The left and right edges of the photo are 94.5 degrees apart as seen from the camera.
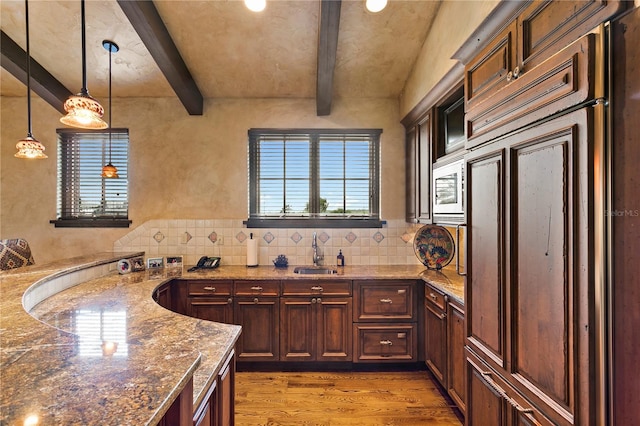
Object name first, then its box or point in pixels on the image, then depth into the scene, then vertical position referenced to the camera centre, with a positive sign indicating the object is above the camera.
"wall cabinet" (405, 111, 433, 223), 2.78 +0.47
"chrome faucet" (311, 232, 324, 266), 3.31 -0.43
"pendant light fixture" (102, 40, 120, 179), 2.72 +0.47
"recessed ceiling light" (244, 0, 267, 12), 2.15 +1.56
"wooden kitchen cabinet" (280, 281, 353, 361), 2.78 -0.96
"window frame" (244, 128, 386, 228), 3.40 +0.31
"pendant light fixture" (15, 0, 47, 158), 2.09 +0.49
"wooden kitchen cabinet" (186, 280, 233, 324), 2.80 -0.81
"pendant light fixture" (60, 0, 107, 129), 1.68 +0.62
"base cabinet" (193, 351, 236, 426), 1.12 -0.79
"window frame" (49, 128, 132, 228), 3.39 +0.18
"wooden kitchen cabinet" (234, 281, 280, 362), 2.79 -0.94
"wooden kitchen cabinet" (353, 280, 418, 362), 2.77 -0.99
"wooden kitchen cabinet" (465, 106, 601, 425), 0.96 -0.19
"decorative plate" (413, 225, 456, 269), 2.94 -0.31
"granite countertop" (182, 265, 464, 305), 2.65 -0.56
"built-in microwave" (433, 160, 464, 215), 2.20 +0.22
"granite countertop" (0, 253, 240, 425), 0.57 -0.37
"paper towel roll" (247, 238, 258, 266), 3.25 -0.39
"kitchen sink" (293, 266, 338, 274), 3.16 -0.58
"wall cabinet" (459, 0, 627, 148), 0.95 +0.61
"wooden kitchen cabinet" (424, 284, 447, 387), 2.34 -0.99
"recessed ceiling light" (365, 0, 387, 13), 2.20 +1.59
